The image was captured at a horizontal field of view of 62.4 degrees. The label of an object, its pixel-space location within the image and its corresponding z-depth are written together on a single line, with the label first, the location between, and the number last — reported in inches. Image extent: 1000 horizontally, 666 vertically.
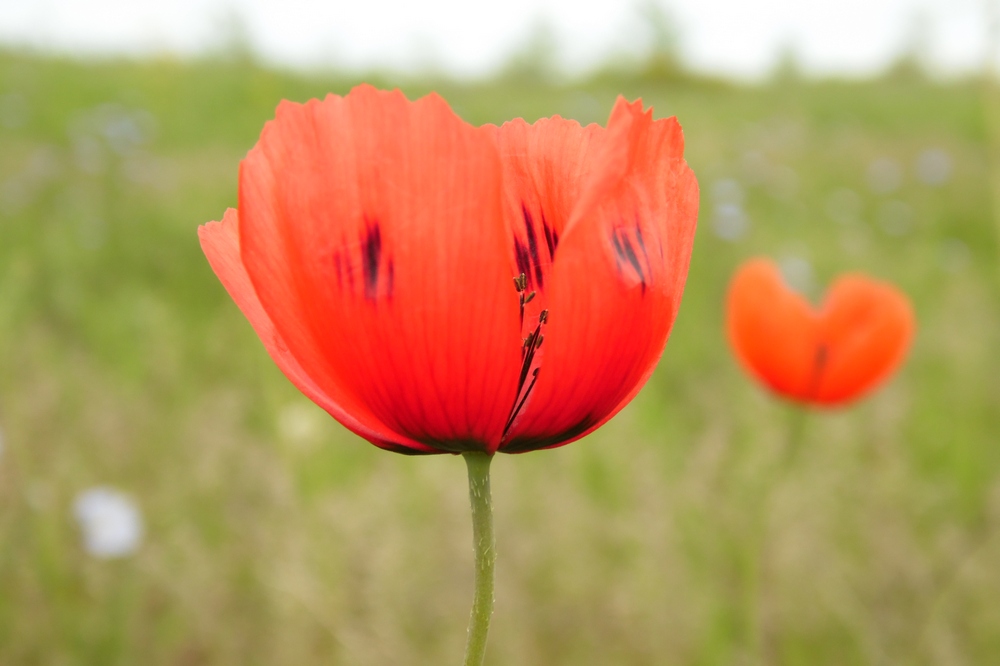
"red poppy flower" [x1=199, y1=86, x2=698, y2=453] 16.7
